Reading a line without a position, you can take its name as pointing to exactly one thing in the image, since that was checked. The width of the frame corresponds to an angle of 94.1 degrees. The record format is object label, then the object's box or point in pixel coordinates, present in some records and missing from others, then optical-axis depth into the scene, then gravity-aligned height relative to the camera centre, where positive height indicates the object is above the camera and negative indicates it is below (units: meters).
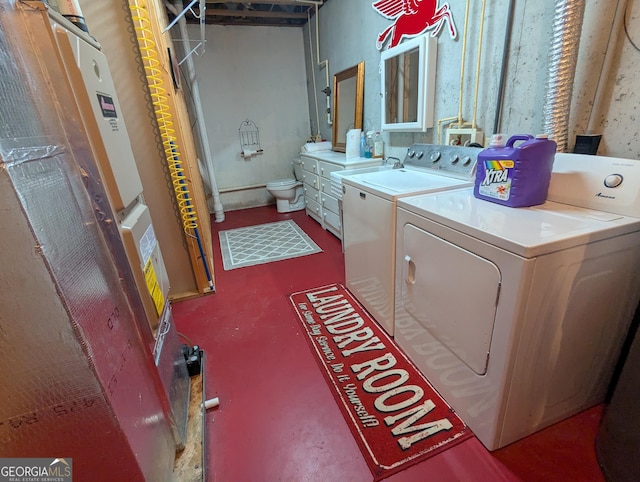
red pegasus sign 1.96 +0.67
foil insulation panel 0.53 -0.28
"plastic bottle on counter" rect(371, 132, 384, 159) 2.92 -0.24
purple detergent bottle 1.17 -0.23
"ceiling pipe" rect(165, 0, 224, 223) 3.33 +0.11
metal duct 1.18 +0.15
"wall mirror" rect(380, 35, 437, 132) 2.11 +0.24
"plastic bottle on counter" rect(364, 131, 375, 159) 3.01 -0.24
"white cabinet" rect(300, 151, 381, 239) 2.98 -0.64
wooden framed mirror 3.09 +0.21
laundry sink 2.62 -0.42
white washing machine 1.60 -0.48
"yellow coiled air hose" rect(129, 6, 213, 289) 1.68 +0.12
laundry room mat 1.20 -1.22
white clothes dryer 0.94 -0.60
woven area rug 2.95 -1.18
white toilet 4.12 -0.86
